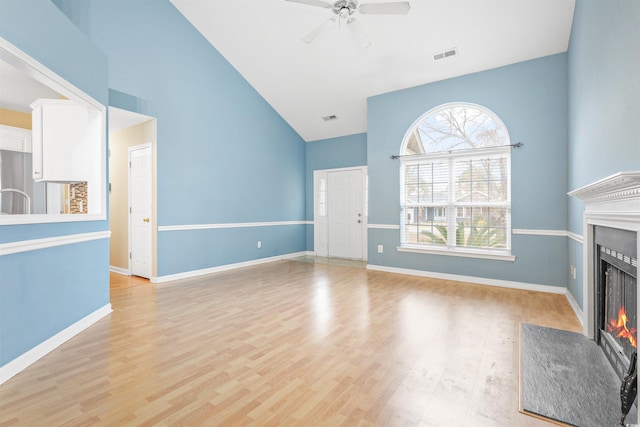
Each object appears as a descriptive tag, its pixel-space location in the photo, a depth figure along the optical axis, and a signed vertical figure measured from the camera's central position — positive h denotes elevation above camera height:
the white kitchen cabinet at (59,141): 2.71 +0.69
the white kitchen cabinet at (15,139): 3.52 +0.91
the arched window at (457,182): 4.37 +0.48
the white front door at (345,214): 6.70 -0.02
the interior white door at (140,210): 4.59 +0.06
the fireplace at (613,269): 1.56 -0.41
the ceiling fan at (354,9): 2.94 +2.07
